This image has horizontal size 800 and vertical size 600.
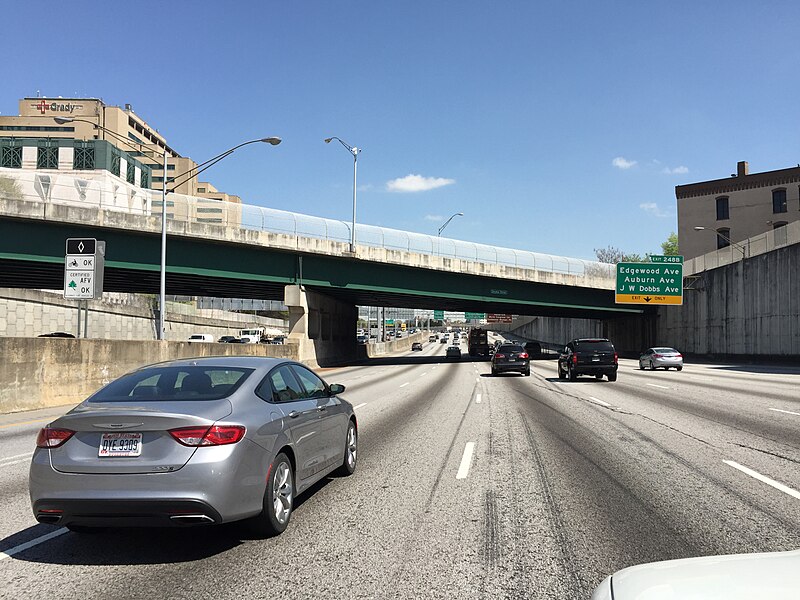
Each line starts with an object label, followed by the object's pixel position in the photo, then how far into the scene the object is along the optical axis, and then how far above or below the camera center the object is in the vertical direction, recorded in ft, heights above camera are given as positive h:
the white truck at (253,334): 258.67 -4.18
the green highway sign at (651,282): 167.84 +11.53
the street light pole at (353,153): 141.31 +37.49
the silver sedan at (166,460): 16.39 -3.48
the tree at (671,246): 374.43 +46.35
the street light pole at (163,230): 87.40 +13.15
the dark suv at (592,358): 89.61 -4.24
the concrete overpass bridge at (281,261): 114.32 +13.14
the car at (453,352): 237.08 -9.33
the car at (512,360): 106.11 -5.47
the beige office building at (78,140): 350.43 +111.27
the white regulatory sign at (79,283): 63.36 +3.70
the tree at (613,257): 426.92 +46.27
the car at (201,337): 212.02 -4.45
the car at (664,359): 122.93 -5.75
